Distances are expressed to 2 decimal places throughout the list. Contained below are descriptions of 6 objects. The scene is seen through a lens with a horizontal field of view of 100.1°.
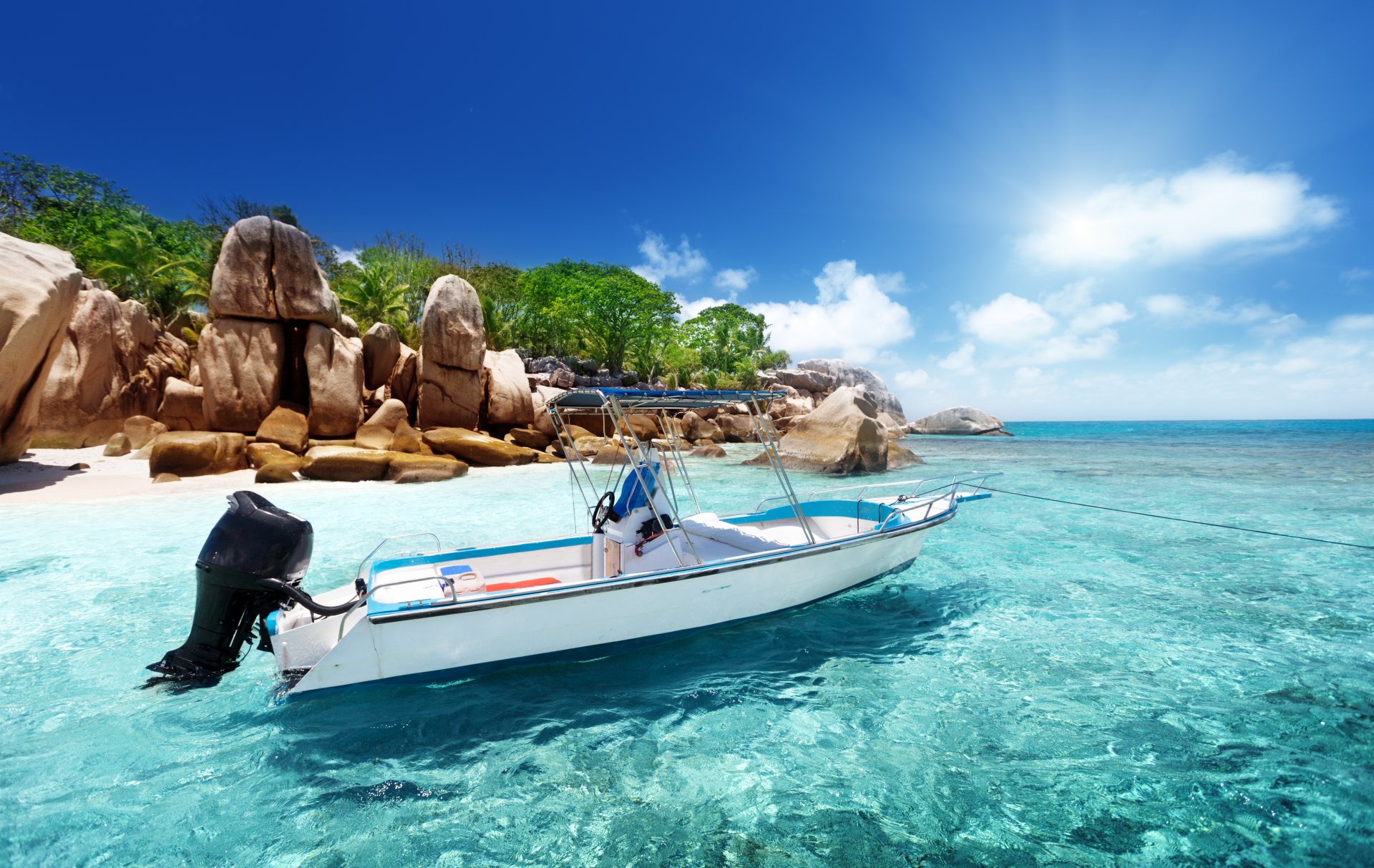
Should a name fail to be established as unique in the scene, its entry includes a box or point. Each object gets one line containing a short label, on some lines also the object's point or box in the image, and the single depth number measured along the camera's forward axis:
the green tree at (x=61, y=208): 26.34
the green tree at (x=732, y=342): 44.69
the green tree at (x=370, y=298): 27.22
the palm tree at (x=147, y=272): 23.28
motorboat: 4.47
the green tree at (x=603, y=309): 36.62
